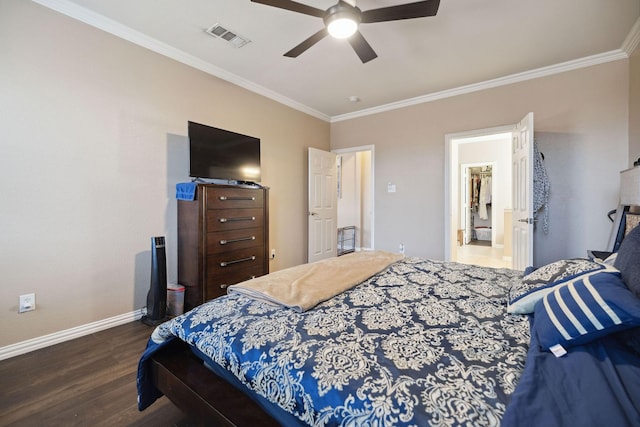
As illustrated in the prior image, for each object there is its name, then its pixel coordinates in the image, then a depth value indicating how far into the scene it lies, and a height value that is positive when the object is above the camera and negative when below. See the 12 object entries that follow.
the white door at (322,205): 4.54 +0.07
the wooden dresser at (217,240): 2.64 -0.31
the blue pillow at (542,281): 1.20 -0.35
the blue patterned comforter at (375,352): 0.73 -0.49
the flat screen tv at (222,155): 2.82 +0.62
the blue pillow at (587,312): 0.81 -0.33
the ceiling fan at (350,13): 1.79 +1.35
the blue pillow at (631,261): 0.95 -0.21
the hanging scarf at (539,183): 3.09 +0.29
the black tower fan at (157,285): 2.46 -0.68
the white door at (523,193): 2.87 +0.18
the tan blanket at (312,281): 1.37 -0.43
